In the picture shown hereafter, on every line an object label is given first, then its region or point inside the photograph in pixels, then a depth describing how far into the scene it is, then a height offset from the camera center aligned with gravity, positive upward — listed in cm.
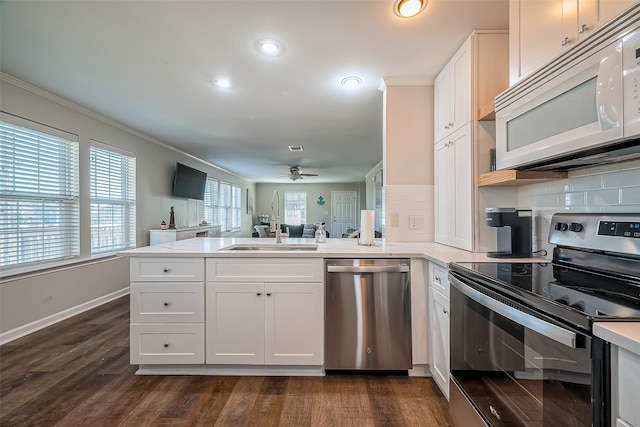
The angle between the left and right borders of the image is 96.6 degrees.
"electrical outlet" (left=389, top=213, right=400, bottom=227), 254 -5
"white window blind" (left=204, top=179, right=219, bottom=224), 681 +32
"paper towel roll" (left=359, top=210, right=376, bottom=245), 231 -13
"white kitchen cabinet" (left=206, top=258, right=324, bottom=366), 194 -68
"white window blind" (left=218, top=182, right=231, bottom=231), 763 +23
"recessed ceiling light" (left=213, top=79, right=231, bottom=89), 260 +122
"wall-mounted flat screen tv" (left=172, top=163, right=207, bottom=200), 516 +62
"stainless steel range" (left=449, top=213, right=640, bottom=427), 73 -36
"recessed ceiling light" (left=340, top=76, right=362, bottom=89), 256 +121
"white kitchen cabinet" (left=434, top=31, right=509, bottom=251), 188 +63
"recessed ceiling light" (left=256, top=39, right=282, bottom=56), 202 +122
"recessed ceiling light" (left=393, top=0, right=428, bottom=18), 163 +121
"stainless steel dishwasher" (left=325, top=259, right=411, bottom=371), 192 -67
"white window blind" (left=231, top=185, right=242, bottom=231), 853 +18
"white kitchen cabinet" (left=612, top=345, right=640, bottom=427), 61 -39
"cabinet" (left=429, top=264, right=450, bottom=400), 165 -70
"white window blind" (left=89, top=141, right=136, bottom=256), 354 +22
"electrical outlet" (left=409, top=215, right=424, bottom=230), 253 -8
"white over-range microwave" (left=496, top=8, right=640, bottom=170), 88 +39
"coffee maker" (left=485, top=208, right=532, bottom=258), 165 -8
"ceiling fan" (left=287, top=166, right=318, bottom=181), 668 +99
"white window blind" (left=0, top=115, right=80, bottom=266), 257 +20
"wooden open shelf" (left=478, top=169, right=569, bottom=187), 151 +20
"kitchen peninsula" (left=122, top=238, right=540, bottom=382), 194 -64
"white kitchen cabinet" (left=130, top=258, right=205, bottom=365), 195 -66
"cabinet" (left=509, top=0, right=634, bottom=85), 101 +77
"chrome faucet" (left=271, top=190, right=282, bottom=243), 261 -9
